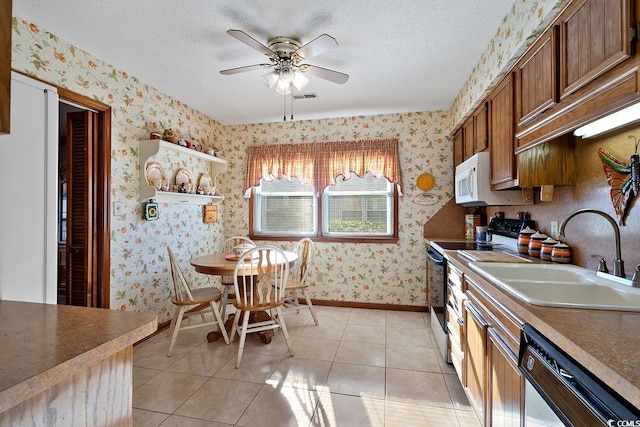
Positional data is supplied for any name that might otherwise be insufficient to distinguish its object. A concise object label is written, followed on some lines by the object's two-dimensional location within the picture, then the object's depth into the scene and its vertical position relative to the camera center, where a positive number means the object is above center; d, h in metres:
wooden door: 2.43 +0.01
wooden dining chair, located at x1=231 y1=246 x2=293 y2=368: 2.37 -0.64
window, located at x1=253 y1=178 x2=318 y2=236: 3.97 +0.07
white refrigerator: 1.27 +0.08
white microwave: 2.29 +0.20
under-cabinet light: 1.14 +0.41
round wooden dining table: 2.42 -0.45
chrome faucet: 1.25 -0.14
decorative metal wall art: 1.28 +0.17
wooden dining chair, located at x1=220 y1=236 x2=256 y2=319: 3.00 -0.83
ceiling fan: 1.91 +1.06
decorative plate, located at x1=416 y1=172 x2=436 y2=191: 3.58 +0.40
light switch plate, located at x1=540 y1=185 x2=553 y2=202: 1.88 +0.14
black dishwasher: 0.62 -0.44
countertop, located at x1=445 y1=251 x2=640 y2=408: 0.62 -0.32
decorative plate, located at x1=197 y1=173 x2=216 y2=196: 3.57 +0.33
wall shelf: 2.77 +0.55
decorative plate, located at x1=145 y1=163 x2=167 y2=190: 2.86 +0.37
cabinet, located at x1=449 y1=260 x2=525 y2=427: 1.16 -0.68
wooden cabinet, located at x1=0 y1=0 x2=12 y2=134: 0.91 +0.46
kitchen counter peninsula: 0.63 -0.34
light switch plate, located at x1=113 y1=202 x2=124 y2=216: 2.56 +0.03
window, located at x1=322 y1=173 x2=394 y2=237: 3.79 +0.09
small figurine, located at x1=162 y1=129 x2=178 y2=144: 2.98 +0.77
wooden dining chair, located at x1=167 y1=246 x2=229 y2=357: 2.52 -0.76
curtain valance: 3.62 +0.67
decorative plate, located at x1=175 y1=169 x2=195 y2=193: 3.21 +0.35
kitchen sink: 1.15 -0.32
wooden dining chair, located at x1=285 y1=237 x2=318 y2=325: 3.04 -0.59
